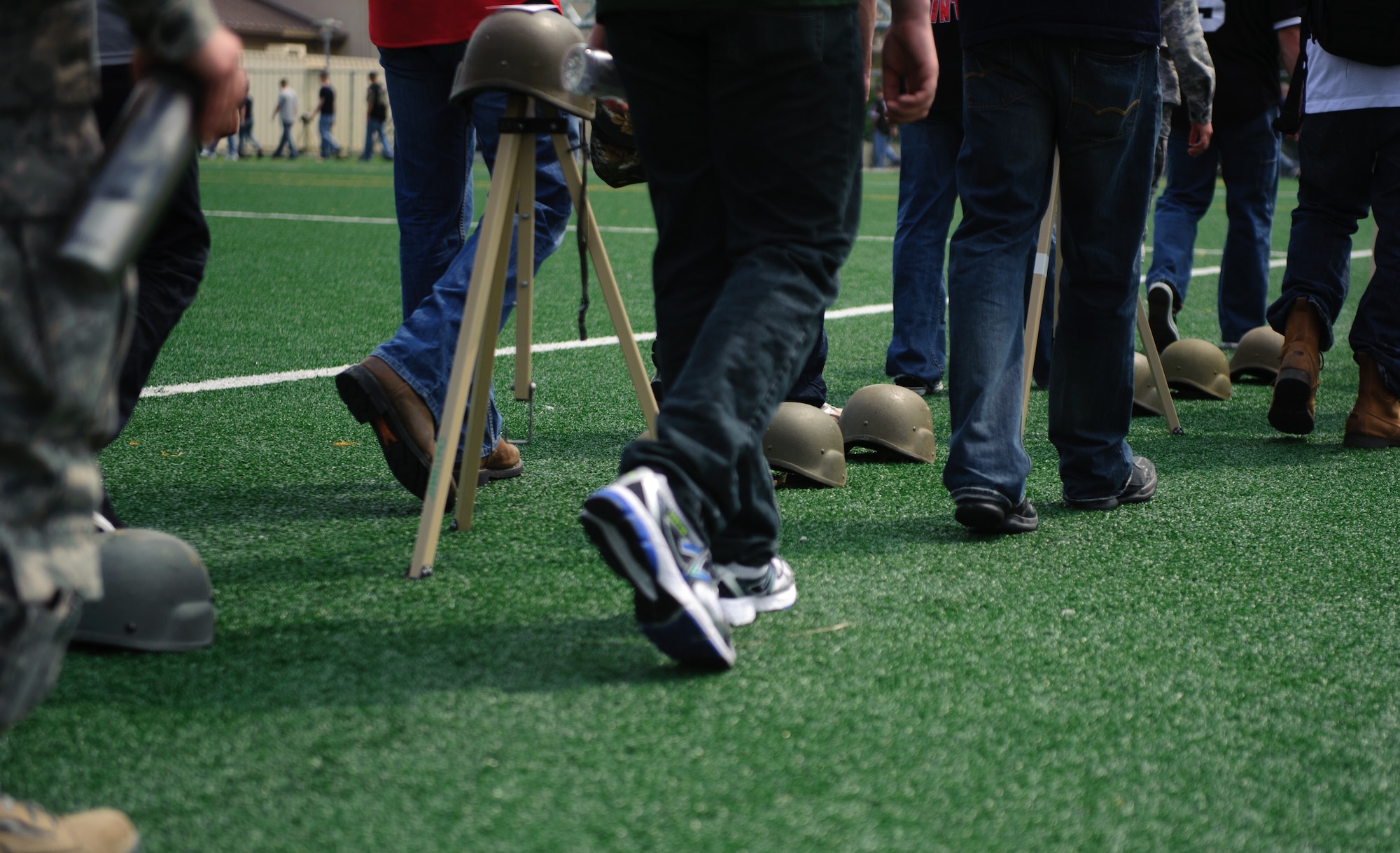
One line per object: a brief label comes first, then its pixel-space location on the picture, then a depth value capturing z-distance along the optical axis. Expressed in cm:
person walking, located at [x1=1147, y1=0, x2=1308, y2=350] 616
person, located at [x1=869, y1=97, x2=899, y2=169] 3622
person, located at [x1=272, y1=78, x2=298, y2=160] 3616
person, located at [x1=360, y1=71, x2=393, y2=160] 3403
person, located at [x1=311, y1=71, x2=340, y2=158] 3556
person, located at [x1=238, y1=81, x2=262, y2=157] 3659
